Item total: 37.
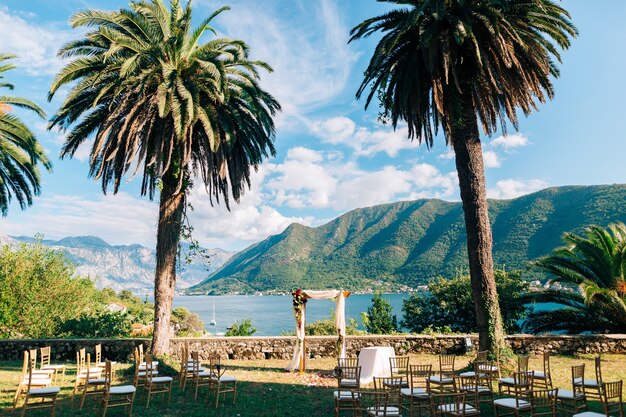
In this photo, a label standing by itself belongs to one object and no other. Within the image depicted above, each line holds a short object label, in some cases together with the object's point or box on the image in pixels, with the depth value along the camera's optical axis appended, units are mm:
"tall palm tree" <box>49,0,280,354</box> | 12844
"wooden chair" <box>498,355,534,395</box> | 8694
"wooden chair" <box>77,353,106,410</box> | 8531
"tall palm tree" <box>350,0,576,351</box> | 11547
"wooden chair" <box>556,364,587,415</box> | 7598
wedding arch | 13749
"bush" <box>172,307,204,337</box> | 36694
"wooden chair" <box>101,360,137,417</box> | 7934
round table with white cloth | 11781
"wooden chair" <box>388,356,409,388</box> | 11629
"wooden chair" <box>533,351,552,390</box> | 9117
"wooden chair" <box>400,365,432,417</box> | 7844
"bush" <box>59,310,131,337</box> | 17953
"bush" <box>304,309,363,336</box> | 21238
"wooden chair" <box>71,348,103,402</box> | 9523
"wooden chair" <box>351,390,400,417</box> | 6818
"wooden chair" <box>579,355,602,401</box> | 7953
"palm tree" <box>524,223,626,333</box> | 16047
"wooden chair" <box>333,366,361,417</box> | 7691
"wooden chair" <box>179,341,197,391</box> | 10734
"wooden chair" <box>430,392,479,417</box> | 6693
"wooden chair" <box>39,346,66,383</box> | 10303
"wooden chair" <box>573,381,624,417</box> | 6094
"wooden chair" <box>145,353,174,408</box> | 9102
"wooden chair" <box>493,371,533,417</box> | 6900
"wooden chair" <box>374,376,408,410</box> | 8938
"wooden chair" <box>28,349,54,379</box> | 8468
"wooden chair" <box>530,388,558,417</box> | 6266
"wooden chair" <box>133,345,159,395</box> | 9344
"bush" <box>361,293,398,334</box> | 20562
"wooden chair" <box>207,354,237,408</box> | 9238
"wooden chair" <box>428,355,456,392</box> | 8583
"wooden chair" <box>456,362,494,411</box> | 7539
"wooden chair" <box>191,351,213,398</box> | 9946
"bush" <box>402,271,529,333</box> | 20203
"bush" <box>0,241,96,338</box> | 19438
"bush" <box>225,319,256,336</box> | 19766
